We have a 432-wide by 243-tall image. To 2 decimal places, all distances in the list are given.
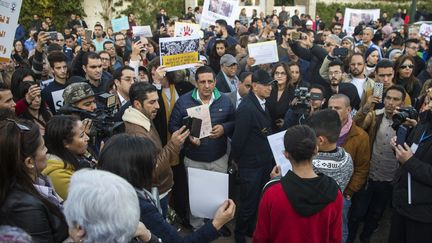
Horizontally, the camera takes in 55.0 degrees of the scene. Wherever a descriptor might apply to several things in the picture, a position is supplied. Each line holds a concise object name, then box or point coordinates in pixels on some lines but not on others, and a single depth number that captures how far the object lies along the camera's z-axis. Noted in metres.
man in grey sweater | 3.07
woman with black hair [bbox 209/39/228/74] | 7.75
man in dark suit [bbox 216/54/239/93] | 6.10
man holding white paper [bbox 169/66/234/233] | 4.69
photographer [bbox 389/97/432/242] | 3.21
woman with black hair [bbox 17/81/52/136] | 4.46
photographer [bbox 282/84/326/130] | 4.29
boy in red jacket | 2.52
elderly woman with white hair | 1.69
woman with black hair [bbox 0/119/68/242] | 2.06
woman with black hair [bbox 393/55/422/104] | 5.73
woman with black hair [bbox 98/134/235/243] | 2.26
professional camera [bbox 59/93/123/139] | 3.50
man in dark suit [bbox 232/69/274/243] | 4.44
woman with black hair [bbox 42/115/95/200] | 2.81
